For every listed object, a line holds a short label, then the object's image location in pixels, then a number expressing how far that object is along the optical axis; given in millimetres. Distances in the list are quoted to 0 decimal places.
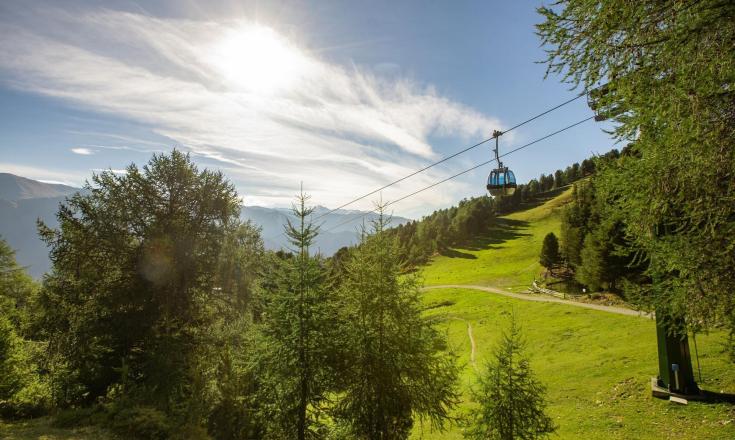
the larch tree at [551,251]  64438
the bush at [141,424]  14383
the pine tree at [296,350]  12148
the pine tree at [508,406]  11852
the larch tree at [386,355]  12102
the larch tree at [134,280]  19000
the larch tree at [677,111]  5926
